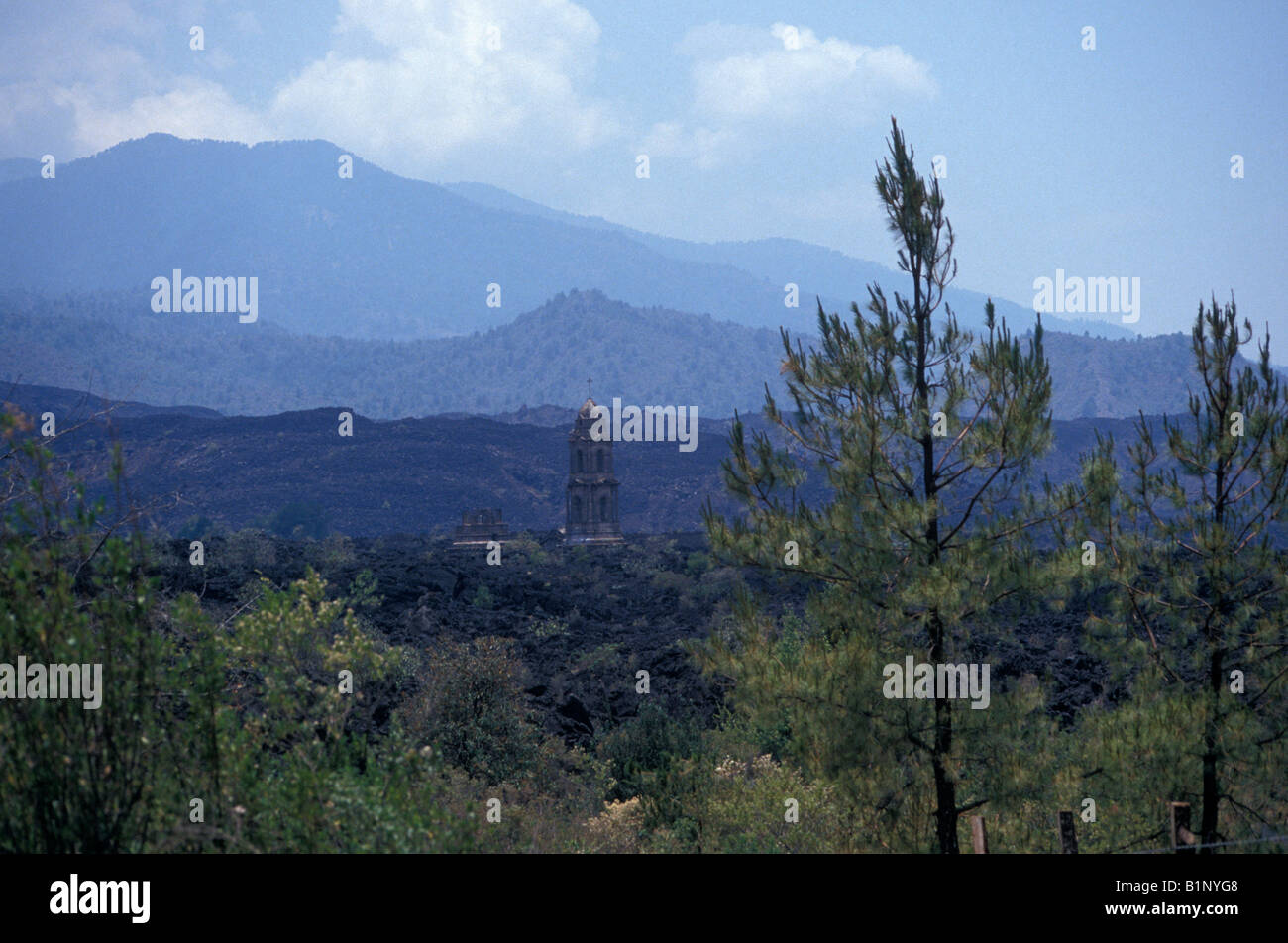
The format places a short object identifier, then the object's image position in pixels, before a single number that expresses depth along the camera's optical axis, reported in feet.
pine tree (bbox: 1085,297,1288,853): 88.63
